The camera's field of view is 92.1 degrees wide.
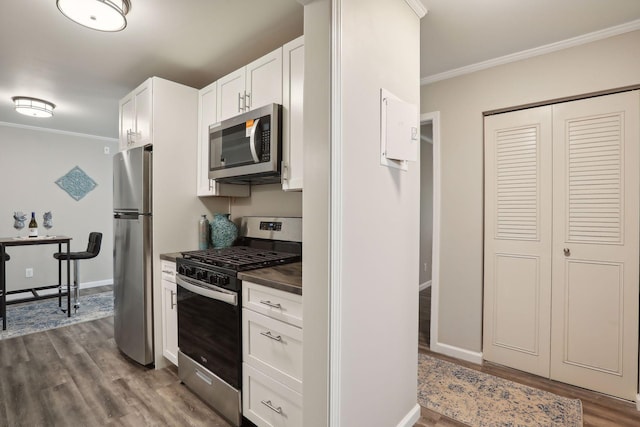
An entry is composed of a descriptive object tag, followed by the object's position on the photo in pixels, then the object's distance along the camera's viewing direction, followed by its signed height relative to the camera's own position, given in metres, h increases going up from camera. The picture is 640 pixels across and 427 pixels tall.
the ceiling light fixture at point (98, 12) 1.65 +1.11
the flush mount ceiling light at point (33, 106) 3.27 +1.14
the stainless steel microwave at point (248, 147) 1.96 +0.45
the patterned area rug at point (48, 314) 3.38 -1.27
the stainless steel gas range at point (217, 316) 1.80 -0.66
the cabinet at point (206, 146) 2.54 +0.56
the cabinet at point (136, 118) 2.48 +0.82
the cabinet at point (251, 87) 2.02 +0.89
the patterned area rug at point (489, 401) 1.86 -1.25
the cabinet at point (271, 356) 1.53 -0.77
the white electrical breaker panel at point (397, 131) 1.47 +0.41
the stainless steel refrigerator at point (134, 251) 2.42 -0.32
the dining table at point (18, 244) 3.31 -0.37
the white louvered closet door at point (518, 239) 2.27 -0.21
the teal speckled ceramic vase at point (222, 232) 2.66 -0.18
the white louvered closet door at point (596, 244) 1.99 -0.22
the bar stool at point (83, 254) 3.93 -0.56
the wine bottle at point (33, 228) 3.87 -0.22
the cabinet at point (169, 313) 2.37 -0.81
